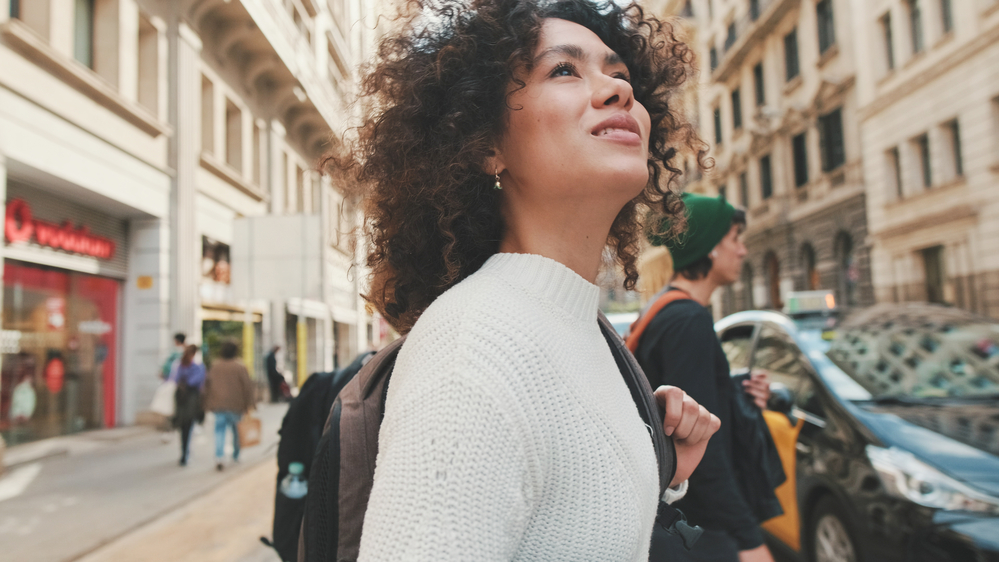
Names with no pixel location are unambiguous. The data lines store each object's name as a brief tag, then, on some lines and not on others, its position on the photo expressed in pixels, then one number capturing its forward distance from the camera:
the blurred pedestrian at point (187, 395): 8.95
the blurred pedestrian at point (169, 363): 10.79
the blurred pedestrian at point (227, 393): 8.83
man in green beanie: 1.90
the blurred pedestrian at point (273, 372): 13.77
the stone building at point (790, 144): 19.73
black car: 2.81
